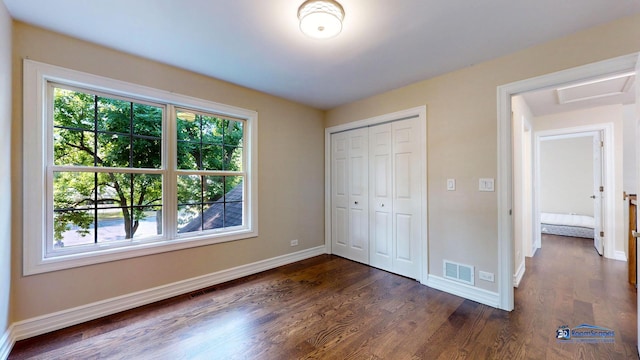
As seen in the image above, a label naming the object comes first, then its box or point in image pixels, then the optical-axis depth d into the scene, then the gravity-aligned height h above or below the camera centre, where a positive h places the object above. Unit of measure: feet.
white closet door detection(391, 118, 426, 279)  9.90 -0.67
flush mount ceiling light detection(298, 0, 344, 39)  5.25 +3.62
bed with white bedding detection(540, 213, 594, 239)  16.26 -3.11
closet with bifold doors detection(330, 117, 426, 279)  10.05 -0.68
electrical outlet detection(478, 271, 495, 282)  7.91 -3.14
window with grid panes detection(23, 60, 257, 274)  6.49 +0.40
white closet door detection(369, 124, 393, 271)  10.92 -0.83
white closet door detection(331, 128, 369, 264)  11.99 -0.72
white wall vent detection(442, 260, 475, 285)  8.35 -3.24
